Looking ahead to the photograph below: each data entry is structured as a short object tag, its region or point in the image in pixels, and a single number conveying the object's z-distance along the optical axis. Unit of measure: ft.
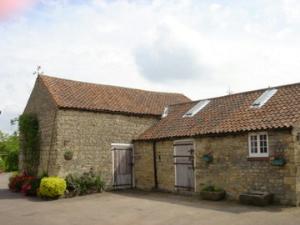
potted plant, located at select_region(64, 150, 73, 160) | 44.97
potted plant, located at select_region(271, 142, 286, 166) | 32.97
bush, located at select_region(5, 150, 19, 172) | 92.69
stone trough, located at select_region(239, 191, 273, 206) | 32.63
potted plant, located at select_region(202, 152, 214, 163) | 39.32
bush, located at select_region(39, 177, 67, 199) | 41.48
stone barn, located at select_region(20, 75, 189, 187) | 45.73
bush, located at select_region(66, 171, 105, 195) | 43.90
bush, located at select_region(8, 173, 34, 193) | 48.13
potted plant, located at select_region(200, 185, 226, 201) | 37.16
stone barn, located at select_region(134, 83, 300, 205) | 33.31
